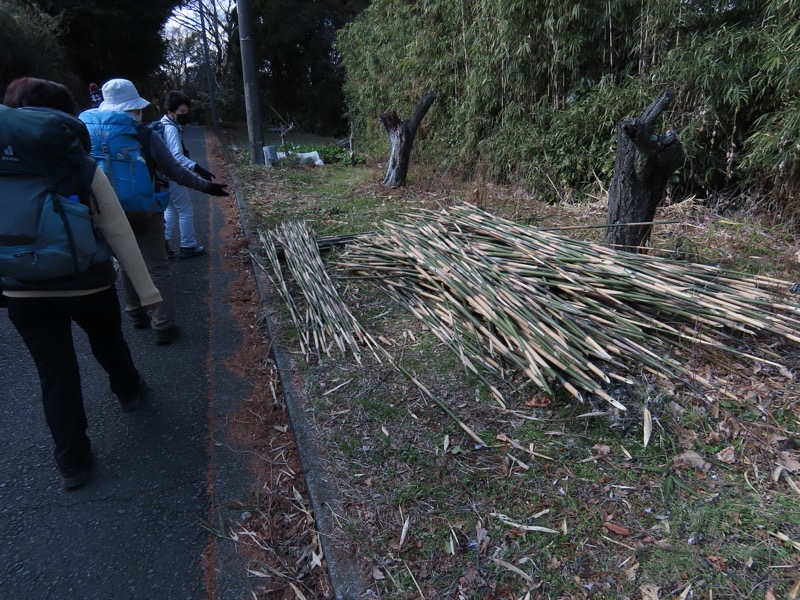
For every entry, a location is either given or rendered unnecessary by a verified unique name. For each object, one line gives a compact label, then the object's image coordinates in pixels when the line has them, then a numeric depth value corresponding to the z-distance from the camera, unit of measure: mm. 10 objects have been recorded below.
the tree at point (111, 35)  16047
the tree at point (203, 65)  23844
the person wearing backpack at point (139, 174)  3242
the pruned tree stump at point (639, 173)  3282
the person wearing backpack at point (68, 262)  2059
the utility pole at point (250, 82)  10086
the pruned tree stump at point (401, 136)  7785
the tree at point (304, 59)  19484
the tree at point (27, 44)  10883
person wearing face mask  4512
